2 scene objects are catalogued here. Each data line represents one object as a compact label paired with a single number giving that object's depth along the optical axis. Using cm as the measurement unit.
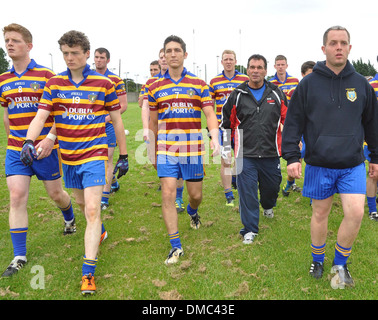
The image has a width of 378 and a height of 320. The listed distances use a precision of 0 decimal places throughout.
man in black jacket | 510
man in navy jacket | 364
